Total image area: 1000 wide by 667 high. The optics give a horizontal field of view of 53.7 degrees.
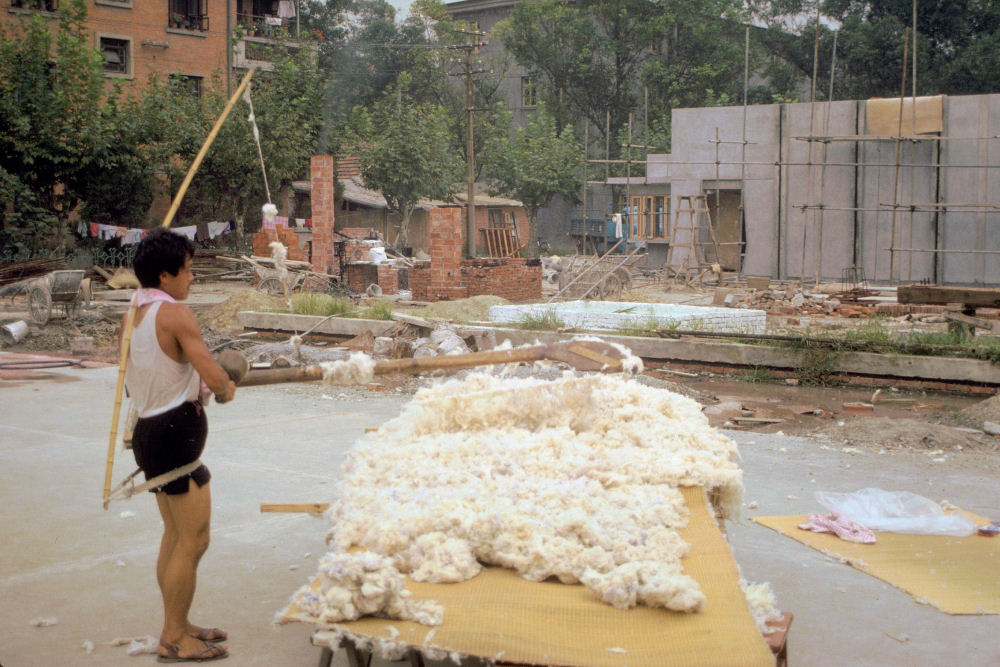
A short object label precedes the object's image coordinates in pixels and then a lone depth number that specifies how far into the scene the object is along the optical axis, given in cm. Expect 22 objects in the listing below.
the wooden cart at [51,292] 1536
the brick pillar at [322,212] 2150
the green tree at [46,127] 2488
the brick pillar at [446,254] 1666
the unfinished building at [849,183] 2130
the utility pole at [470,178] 2975
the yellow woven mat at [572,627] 276
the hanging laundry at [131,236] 2766
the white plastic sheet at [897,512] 547
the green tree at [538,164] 3875
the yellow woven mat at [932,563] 454
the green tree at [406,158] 3500
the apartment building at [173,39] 3231
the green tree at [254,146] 2888
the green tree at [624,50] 4138
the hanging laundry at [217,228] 2941
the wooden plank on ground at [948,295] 1097
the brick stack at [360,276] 2166
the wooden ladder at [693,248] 2356
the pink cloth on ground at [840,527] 536
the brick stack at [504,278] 1705
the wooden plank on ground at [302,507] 401
